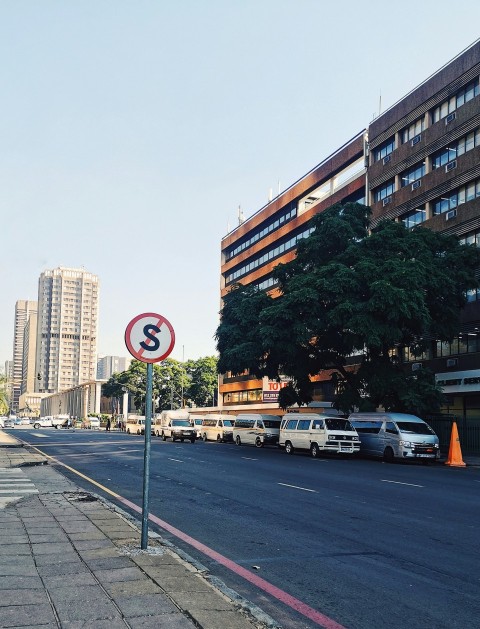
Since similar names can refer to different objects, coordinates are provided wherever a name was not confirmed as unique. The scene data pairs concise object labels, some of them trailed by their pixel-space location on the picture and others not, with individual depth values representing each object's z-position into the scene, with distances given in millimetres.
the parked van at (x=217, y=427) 48656
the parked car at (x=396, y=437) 27062
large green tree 31672
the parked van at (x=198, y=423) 55850
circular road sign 7793
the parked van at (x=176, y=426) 47250
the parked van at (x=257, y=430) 40812
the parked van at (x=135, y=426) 67375
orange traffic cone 27361
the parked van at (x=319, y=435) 29203
